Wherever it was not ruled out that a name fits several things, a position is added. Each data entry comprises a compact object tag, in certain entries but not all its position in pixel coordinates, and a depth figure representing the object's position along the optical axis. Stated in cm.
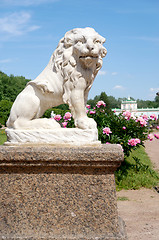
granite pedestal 297
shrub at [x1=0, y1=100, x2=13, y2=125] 1994
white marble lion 338
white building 5397
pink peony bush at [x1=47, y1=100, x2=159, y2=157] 668
